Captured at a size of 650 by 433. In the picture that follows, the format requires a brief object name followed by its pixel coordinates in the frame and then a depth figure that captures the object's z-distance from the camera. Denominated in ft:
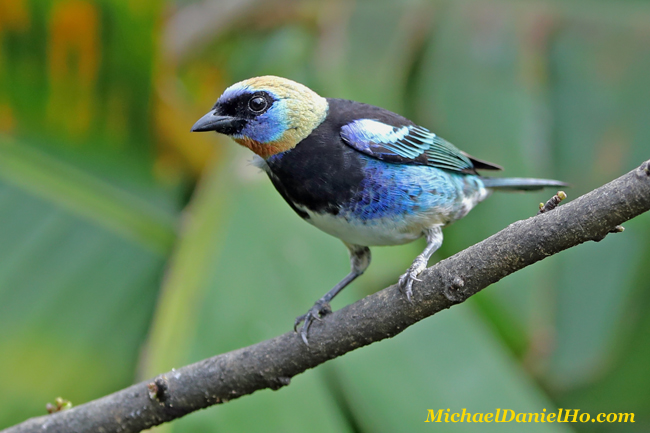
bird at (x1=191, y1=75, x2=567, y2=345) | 16.63
